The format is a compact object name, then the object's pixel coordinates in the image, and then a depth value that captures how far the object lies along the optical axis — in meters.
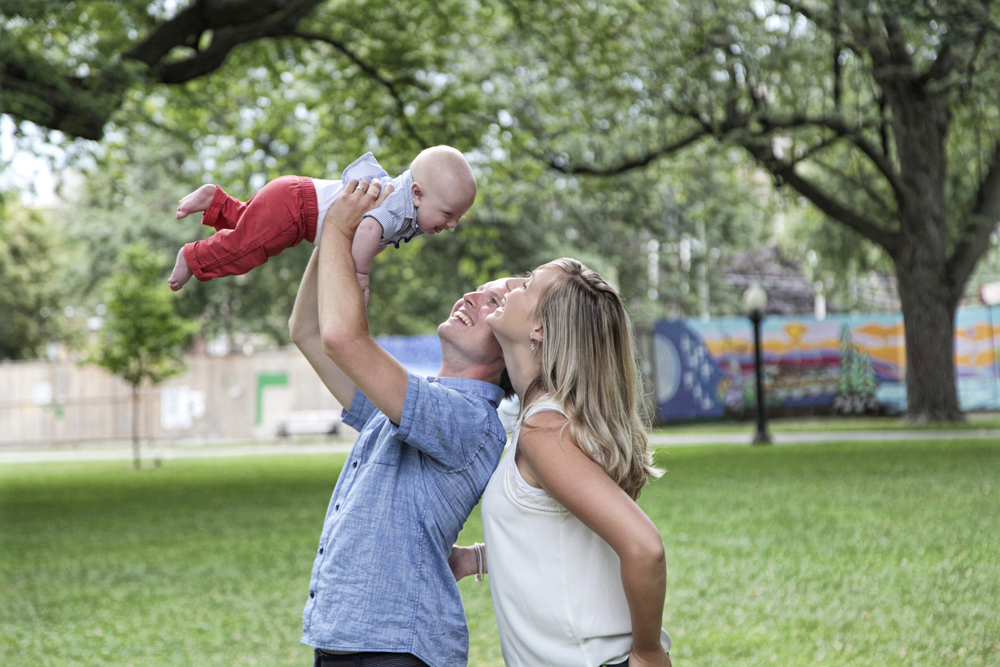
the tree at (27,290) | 39.69
